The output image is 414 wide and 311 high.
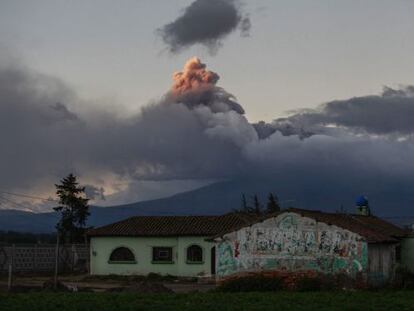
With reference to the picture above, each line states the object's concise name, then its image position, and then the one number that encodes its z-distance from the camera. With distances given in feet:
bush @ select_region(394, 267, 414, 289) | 117.88
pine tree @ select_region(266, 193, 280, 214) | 267.68
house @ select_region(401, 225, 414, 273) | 139.74
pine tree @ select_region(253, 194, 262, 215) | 245.47
